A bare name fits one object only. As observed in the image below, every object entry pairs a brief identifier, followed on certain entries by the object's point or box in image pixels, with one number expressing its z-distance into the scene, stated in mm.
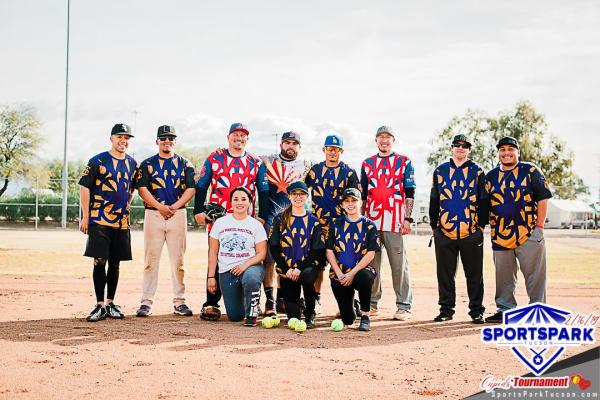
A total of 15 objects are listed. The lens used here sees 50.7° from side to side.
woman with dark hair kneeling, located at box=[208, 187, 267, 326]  7340
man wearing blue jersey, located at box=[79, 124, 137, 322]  7445
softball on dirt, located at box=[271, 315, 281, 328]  7093
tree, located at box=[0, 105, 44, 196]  37625
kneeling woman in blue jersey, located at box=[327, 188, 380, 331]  7117
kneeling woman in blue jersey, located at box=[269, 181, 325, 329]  7176
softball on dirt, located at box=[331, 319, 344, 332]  6977
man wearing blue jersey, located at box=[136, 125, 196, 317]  7766
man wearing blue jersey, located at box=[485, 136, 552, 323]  7383
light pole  34062
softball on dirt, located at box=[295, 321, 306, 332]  6797
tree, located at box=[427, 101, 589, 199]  47562
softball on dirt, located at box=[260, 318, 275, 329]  7000
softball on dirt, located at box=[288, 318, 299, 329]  6910
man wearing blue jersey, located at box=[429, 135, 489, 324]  7523
